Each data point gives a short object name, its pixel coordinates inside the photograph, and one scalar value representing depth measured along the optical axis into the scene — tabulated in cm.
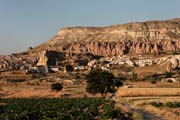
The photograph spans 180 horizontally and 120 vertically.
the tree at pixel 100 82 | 8656
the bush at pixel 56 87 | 11230
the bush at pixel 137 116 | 3359
